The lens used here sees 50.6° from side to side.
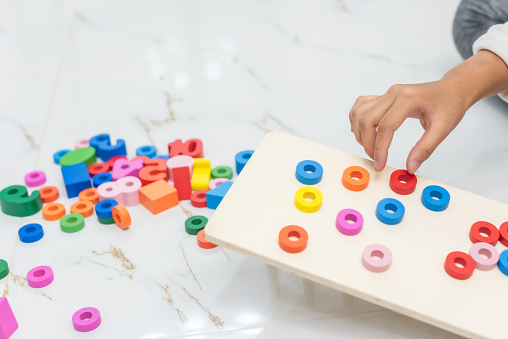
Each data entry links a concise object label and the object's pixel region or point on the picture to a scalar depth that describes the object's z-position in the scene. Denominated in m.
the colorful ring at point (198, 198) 0.95
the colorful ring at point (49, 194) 0.97
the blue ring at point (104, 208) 0.90
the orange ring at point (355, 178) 0.75
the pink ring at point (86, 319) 0.73
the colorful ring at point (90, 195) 0.96
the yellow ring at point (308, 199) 0.72
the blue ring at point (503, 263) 0.65
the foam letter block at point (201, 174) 0.98
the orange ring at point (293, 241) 0.66
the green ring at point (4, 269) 0.82
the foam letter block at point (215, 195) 0.93
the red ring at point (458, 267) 0.64
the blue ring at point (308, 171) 0.75
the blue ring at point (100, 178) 1.00
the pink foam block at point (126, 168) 1.00
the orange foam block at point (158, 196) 0.93
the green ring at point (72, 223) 0.90
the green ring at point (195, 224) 0.89
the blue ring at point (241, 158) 1.02
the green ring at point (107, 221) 0.91
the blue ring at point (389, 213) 0.70
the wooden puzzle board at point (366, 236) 0.62
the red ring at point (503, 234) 0.69
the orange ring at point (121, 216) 0.88
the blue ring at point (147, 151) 1.08
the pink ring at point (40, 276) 0.80
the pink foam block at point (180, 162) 0.99
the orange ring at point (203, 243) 0.86
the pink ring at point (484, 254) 0.66
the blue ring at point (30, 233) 0.88
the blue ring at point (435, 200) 0.72
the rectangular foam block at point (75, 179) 0.97
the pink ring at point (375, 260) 0.65
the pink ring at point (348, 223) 0.69
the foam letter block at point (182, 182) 0.96
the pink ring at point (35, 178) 1.02
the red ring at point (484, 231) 0.69
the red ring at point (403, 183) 0.75
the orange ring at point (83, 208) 0.93
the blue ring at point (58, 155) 1.08
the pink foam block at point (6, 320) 0.70
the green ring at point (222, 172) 1.01
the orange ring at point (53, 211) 0.92
